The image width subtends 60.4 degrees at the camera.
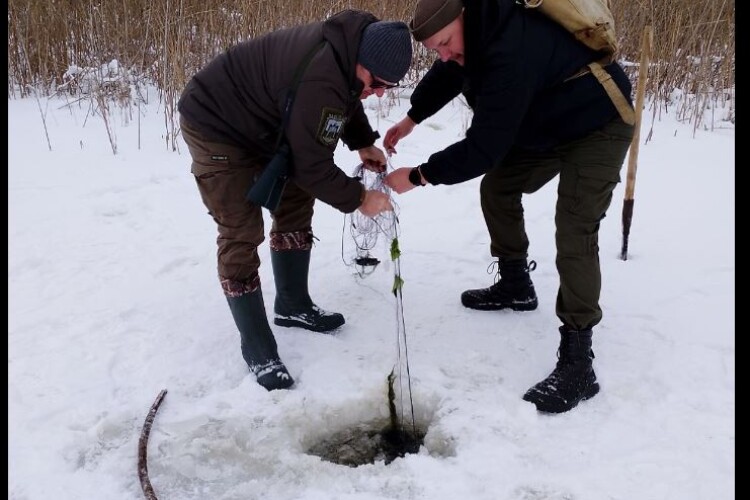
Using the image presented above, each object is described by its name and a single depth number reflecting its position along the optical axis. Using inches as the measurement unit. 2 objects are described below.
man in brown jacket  86.8
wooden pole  140.3
